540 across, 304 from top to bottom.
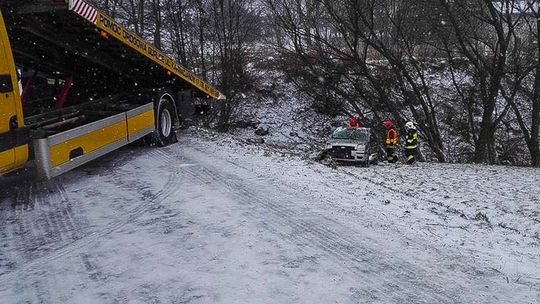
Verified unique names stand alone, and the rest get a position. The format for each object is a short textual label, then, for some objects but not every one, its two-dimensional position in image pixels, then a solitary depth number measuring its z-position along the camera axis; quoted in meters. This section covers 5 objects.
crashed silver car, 15.62
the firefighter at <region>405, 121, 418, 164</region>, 16.06
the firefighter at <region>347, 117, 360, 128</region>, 17.97
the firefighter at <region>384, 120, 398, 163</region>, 16.60
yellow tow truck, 6.21
